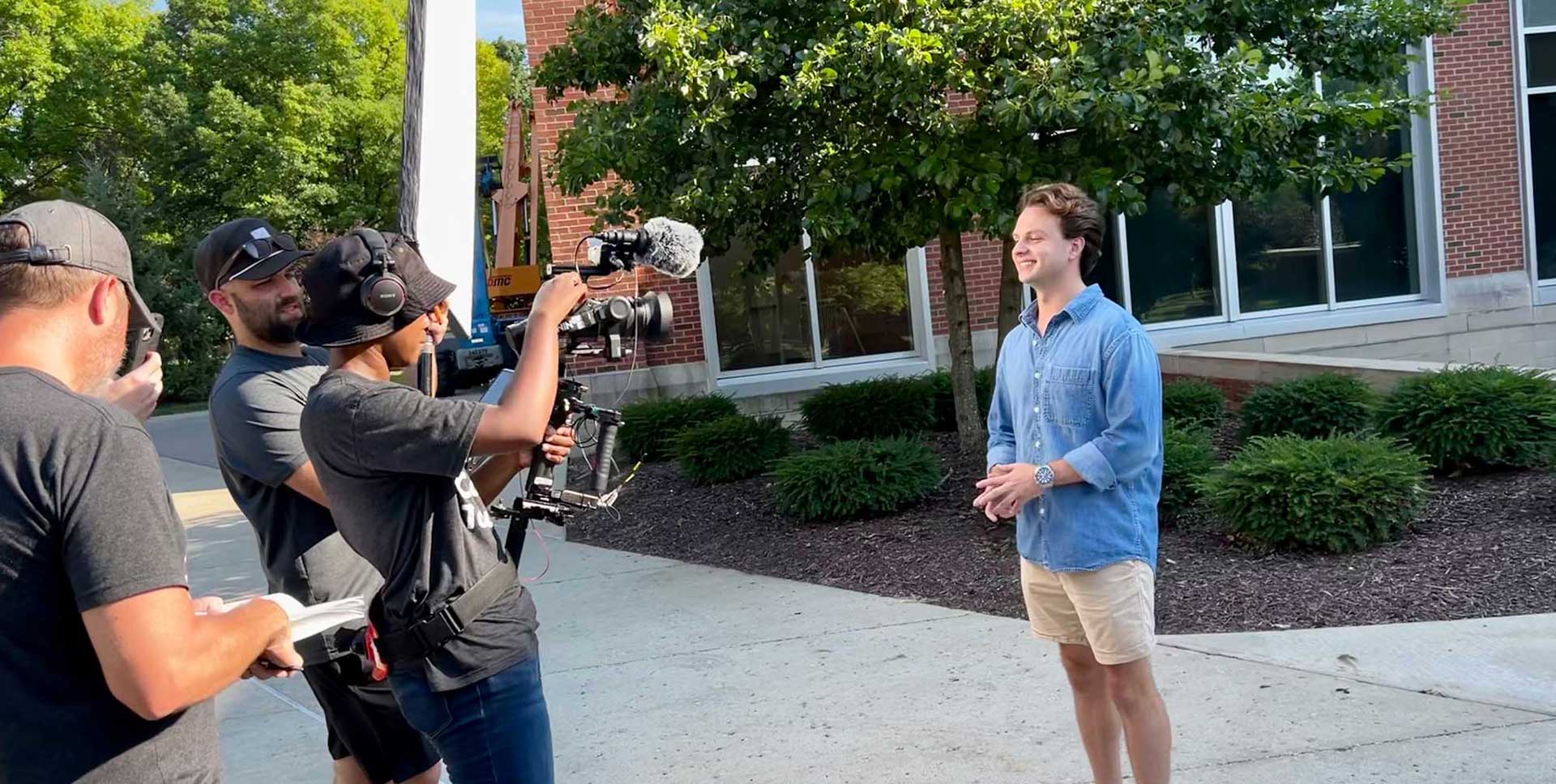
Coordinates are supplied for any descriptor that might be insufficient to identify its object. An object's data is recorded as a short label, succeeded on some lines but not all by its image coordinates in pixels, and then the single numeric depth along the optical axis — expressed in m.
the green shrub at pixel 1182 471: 6.86
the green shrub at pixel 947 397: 10.45
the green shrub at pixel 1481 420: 7.00
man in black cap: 2.93
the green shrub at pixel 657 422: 10.62
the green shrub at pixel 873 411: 10.16
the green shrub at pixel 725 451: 9.30
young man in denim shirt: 3.25
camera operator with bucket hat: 2.41
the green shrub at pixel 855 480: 7.55
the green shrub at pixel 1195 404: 9.30
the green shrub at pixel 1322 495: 5.89
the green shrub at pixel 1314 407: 8.27
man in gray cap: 1.69
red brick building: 13.58
